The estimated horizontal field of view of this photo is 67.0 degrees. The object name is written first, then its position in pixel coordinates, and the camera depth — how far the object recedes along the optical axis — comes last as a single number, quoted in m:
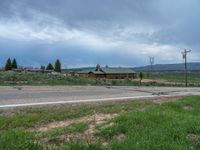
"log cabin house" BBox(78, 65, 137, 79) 46.95
